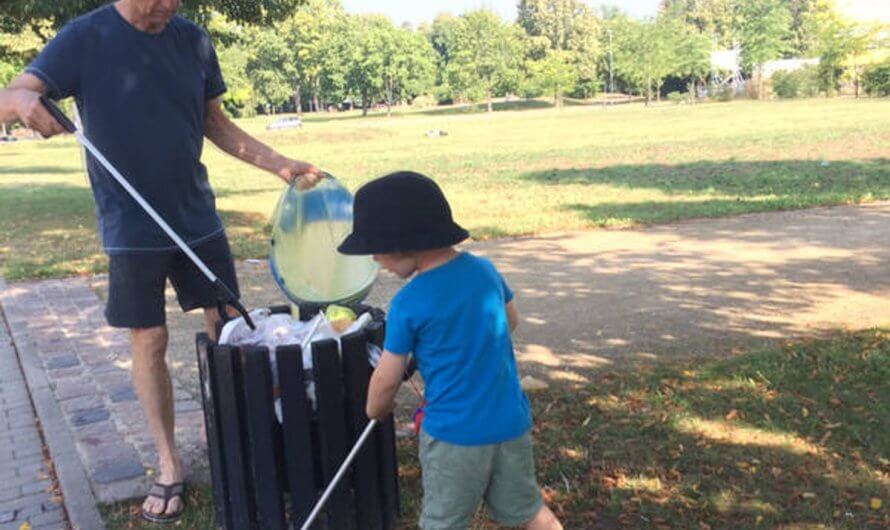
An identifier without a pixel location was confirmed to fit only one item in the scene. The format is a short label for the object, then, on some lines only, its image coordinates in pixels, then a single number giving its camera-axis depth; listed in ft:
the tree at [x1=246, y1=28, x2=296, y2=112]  286.66
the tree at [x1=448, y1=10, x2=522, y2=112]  291.17
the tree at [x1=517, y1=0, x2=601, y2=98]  322.96
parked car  193.57
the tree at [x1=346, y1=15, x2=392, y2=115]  285.43
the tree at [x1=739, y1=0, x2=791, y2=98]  281.13
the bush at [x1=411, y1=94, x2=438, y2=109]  337.93
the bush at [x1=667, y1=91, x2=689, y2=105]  263.68
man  10.40
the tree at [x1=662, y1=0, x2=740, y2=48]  375.25
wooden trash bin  9.52
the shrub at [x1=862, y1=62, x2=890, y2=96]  167.32
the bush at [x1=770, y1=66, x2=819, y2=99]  221.05
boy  7.93
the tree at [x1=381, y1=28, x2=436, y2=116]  287.89
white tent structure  294.46
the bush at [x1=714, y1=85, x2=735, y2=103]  238.89
